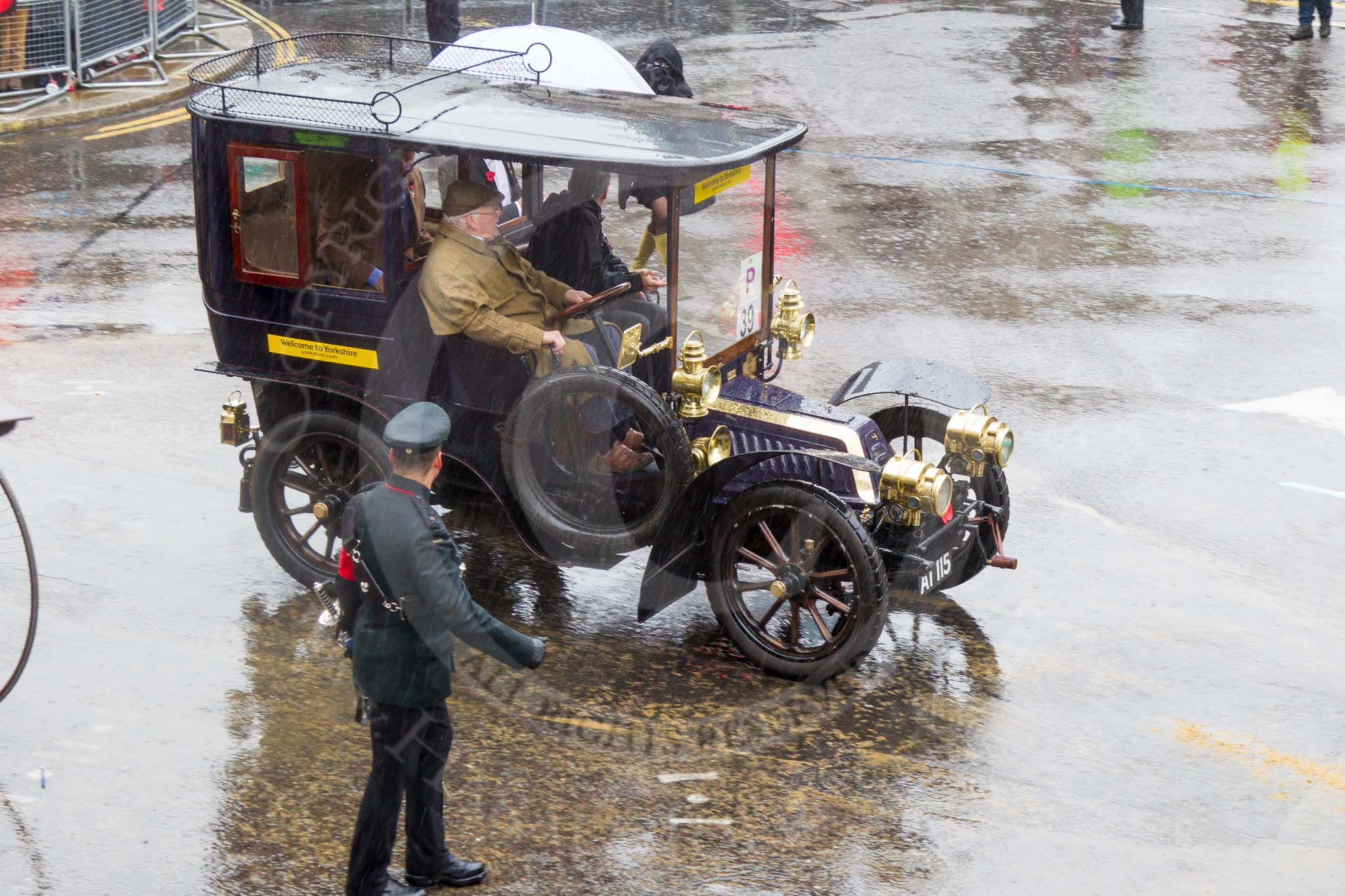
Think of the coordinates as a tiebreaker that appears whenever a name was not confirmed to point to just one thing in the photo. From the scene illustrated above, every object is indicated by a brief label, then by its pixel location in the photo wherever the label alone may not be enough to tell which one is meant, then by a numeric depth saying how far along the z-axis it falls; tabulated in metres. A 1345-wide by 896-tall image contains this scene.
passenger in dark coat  15.07
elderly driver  13.48
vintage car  12.85
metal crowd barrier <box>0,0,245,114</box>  32.75
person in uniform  9.84
